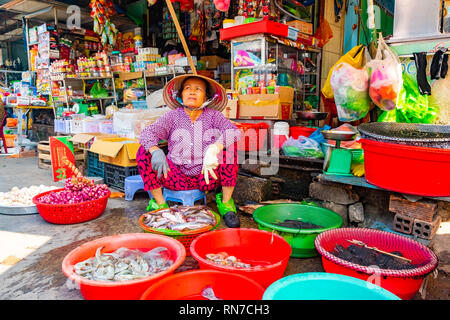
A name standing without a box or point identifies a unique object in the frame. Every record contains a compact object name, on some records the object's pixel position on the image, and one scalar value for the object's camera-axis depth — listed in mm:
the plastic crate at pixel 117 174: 4004
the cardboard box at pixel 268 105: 4348
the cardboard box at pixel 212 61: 7730
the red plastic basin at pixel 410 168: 2074
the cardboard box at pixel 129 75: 6758
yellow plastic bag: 3052
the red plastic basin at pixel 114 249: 1524
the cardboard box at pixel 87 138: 4823
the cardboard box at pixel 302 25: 5711
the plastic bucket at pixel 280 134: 4074
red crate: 3964
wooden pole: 3050
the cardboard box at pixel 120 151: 3861
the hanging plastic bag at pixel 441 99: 2742
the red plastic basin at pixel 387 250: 1630
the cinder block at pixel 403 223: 2328
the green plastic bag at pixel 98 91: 7383
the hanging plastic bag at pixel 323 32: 6305
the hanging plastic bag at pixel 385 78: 2697
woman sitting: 2936
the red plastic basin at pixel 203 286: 1528
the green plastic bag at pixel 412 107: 2824
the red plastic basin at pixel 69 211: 2941
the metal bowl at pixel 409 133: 2076
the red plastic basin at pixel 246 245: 2035
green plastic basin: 2256
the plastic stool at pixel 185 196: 2979
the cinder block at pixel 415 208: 2236
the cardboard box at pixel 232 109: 4727
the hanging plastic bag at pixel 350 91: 2918
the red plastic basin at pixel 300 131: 4160
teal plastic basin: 1422
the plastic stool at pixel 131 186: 3736
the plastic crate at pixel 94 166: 4656
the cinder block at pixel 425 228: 2235
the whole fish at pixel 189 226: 2281
